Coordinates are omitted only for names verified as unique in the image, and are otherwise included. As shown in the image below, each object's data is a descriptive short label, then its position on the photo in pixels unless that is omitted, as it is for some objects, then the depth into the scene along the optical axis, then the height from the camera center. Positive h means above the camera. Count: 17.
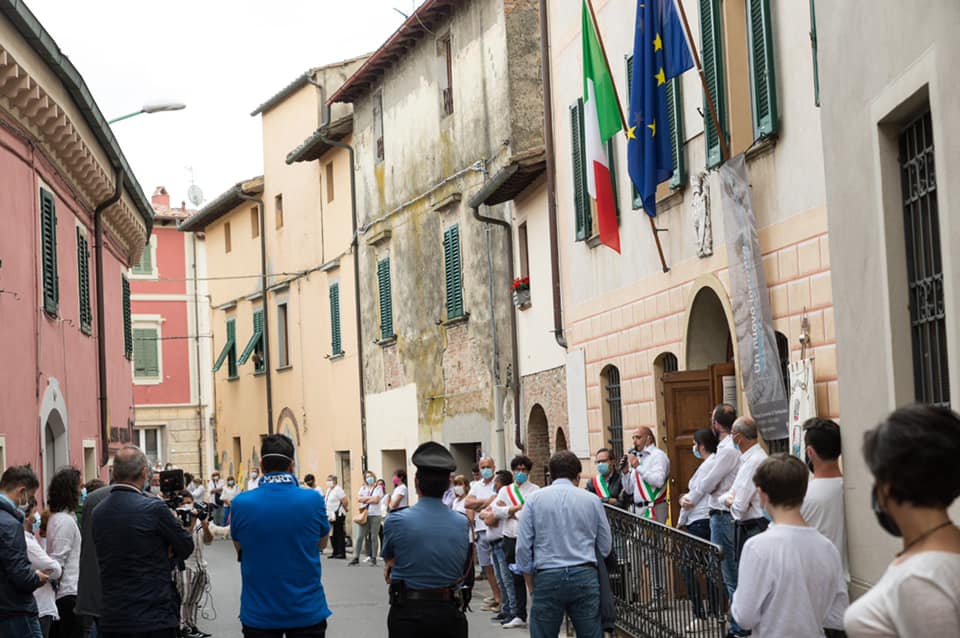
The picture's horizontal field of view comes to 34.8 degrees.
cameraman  16.25 -1.49
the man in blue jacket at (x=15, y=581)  9.28 -0.76
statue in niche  15.35 +2.10
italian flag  16.23 +3.27
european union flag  14.41 +3.30
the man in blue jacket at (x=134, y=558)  8.78 -0.62
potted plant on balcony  23.83 +2.18
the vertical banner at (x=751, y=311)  13.10 +0.98
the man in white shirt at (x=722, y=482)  12.07 -0.48
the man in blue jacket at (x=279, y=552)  8.20 -0.59
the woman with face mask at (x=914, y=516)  3.45 -0.24
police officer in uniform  8.11 -0.66
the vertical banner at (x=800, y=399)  12.30 +0.15
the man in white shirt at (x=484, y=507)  18.56 -0.92
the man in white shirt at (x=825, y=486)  8.48 -0.38
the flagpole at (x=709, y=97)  13.50 +2.90
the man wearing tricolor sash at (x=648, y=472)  15.53 -0.48
